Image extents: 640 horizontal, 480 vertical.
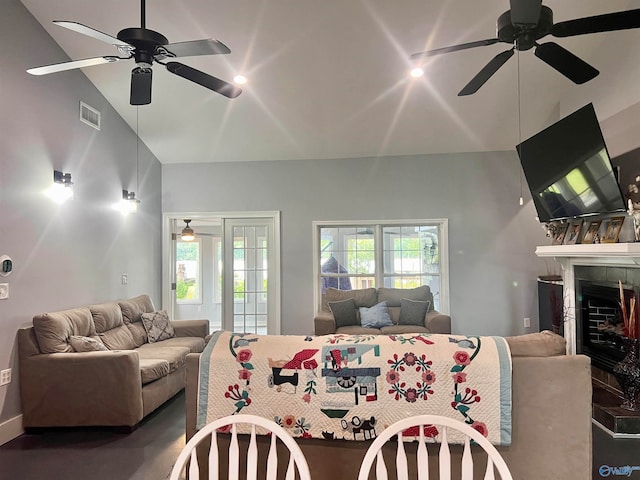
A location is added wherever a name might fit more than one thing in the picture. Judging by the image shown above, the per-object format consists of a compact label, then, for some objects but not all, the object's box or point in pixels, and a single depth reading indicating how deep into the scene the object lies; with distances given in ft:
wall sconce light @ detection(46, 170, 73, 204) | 13.44
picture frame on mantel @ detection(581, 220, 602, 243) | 13.96
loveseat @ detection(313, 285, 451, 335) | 17.52
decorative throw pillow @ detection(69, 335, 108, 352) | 12.22
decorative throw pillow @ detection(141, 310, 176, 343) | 16.47
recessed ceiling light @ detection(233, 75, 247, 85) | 15.10
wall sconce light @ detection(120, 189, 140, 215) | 17.20
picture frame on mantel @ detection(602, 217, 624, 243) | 12.80
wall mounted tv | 12.03
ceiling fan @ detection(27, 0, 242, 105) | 8.11
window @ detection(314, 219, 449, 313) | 20.57
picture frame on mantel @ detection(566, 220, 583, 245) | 15.02
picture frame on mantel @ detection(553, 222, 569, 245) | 15.94
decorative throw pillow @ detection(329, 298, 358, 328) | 18.40
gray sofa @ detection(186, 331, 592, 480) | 6.97
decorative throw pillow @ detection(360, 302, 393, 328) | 18.17
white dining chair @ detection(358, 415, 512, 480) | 4.14
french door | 20.98
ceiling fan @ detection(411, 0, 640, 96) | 7.50
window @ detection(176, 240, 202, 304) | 28.89
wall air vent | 15.02
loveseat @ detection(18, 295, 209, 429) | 11.72
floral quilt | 6.94
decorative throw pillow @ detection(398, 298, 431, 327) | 18.15
